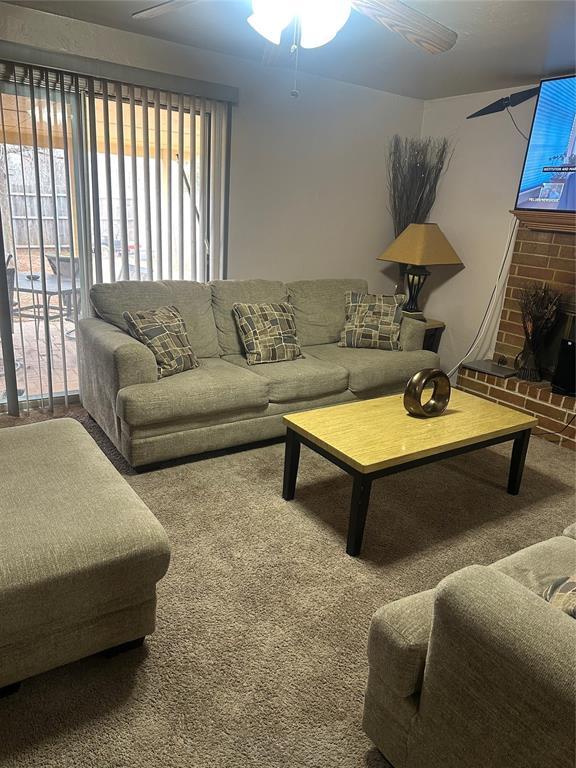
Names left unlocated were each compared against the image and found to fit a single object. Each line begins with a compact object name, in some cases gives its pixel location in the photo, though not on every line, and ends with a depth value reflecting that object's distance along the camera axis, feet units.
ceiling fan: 5.97
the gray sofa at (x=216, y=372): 9.29
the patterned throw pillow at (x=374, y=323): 13.10
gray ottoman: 4.66
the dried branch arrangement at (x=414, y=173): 15.42
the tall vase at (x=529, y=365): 12.87
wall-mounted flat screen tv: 11.69
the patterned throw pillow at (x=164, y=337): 9.98
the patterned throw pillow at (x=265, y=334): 11.53
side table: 15.23
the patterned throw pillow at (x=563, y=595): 3.74
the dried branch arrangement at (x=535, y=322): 12.51
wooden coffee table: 7.45
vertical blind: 10.47
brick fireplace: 12.12
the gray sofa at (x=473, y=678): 3.18
